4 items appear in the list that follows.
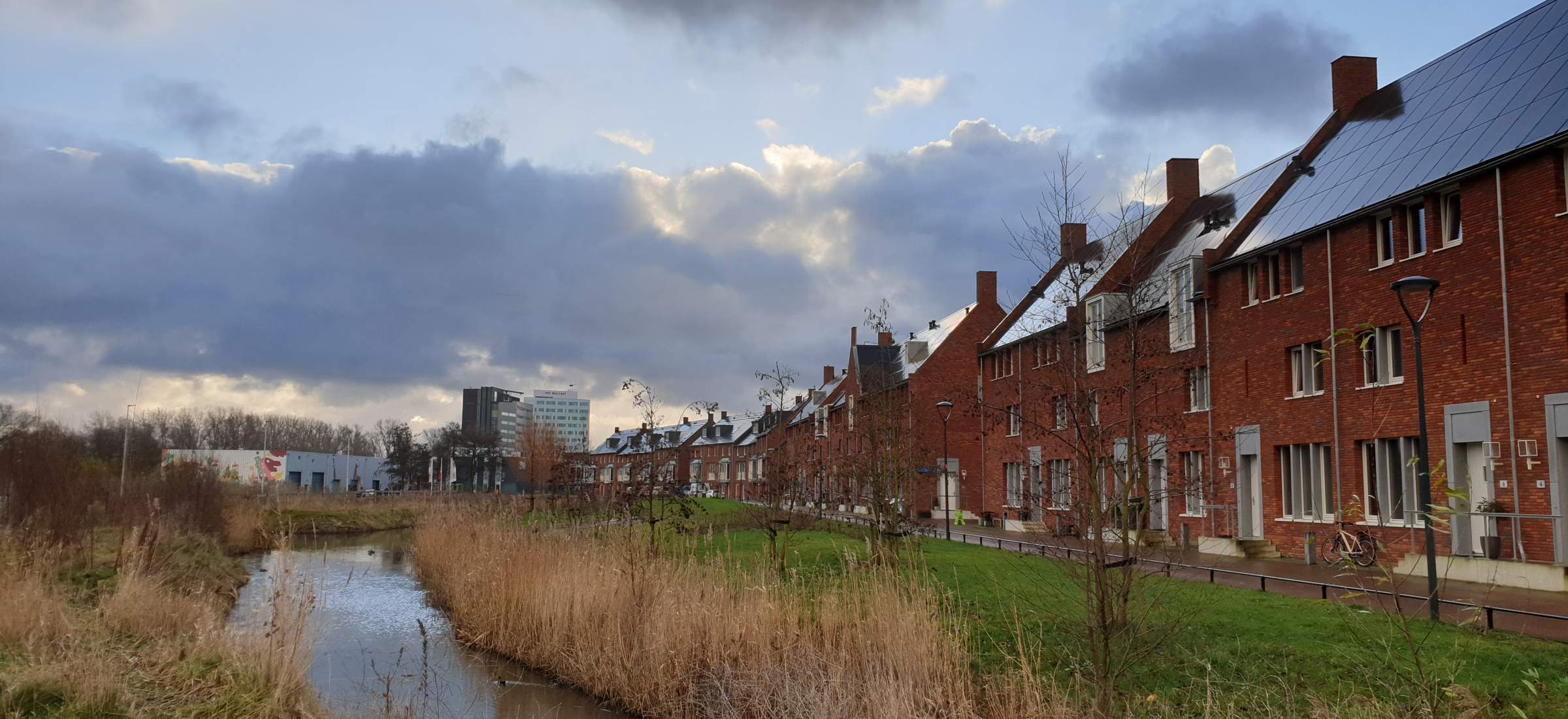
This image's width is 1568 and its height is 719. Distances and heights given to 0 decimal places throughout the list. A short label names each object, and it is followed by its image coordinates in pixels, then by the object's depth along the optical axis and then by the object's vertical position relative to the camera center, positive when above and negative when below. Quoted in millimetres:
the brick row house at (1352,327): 16031 +2215
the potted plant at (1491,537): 17188 -1344
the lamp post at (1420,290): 11532 +2017
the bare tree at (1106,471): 7391 -136
